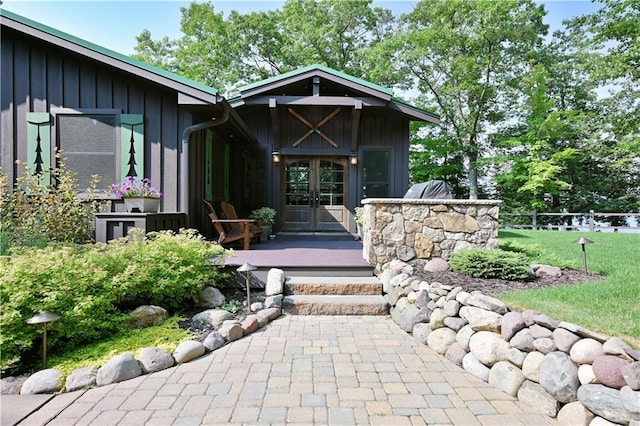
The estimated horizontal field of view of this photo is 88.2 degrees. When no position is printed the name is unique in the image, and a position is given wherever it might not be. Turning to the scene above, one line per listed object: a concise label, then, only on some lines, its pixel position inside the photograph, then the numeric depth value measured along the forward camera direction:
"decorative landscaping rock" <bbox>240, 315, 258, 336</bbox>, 3.10
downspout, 5.11
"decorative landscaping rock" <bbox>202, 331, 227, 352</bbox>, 2.78
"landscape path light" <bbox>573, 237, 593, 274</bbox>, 3.80
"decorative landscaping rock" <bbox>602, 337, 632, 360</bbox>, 1.81
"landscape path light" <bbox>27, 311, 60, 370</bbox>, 2.24
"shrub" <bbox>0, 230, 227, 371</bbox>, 2.42
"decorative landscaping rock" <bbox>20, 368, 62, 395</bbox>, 2.17
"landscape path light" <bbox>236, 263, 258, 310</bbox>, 3.41
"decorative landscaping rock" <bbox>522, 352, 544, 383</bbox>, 2.08
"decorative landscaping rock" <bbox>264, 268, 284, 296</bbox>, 3.74
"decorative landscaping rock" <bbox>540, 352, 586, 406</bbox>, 1.89
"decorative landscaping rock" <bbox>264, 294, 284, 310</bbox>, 3.56
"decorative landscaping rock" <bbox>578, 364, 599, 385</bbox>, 1.83
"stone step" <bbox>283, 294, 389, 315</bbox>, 3.59
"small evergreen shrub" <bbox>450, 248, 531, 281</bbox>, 3.71
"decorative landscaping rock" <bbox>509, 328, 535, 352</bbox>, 2.20
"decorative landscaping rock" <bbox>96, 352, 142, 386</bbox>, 2.28
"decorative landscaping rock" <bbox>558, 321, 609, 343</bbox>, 1.97
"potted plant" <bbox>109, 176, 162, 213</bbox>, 4.49
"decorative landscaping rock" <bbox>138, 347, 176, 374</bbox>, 2.44
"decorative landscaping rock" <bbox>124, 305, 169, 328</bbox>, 2.98
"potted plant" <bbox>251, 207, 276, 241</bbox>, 7.02
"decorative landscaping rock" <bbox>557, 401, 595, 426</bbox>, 1.80
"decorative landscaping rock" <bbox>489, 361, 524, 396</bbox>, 2.15
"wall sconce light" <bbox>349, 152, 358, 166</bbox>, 7.54
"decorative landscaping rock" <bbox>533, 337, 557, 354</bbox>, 2.10
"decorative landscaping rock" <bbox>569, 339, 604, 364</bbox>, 1.88
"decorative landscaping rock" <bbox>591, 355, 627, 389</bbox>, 1.74
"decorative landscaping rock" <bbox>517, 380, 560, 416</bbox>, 1.95
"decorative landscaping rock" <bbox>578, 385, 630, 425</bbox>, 1.68
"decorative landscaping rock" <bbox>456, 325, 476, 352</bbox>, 2.62
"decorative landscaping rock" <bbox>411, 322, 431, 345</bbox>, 2.97
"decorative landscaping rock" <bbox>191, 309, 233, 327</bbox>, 3.18
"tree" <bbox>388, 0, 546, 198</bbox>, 13.48
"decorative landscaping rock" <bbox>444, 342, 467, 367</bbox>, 2.58
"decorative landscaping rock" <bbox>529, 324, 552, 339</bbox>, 2.19
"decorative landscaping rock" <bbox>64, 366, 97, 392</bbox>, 2.21
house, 4.87
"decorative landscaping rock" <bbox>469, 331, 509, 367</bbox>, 2.35
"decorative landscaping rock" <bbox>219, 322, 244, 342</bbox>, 2.94
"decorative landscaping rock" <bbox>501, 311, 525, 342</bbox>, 2.35
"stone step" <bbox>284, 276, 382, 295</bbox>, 3.84
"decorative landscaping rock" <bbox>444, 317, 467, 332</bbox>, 2.79
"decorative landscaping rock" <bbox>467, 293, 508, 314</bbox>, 2.66
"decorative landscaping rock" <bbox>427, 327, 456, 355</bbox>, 2.75
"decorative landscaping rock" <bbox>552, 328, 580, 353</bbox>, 2.02
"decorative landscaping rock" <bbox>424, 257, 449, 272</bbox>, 4.08
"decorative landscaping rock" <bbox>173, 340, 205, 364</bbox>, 2.58
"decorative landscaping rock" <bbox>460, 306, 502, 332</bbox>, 2.53
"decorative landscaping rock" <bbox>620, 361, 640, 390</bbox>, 1.66
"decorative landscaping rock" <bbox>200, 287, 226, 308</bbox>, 3.56
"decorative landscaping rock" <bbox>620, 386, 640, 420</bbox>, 1.61
